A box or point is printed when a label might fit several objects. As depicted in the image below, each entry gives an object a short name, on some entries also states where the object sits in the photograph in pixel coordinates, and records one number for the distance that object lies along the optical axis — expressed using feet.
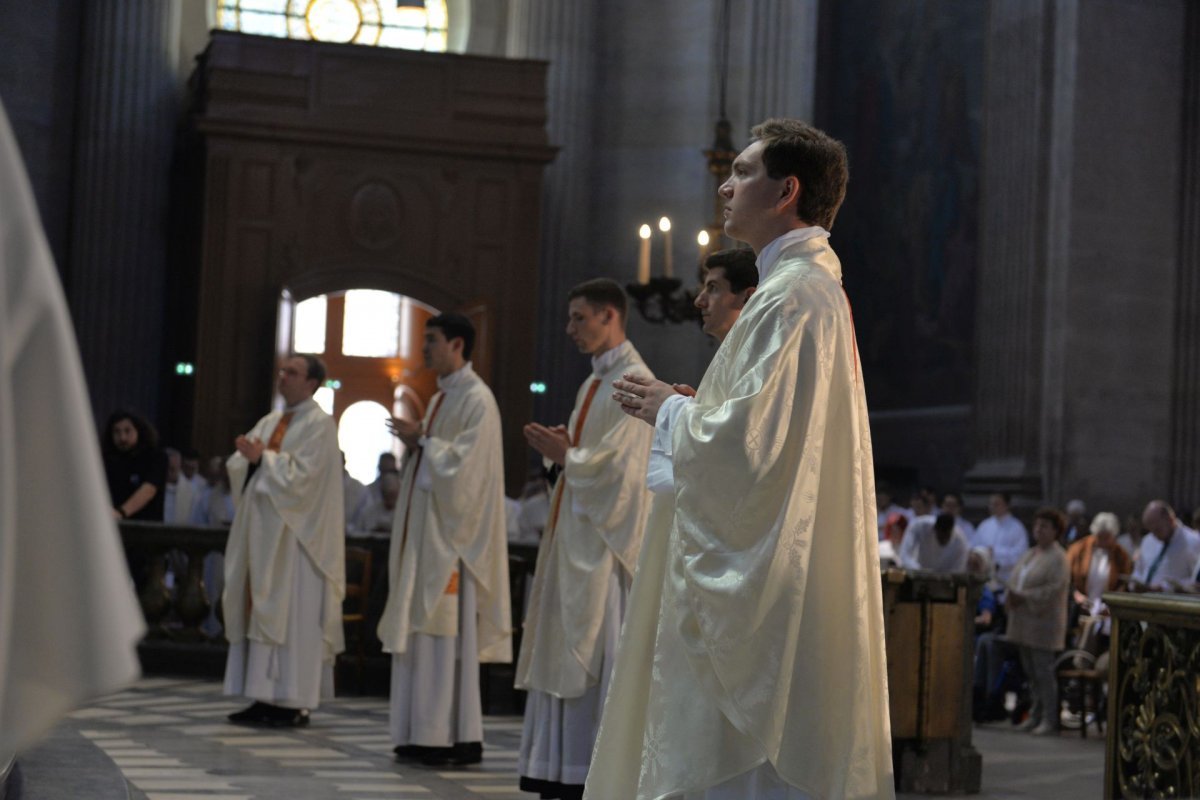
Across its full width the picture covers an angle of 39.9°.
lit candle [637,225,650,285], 35.02
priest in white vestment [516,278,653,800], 20.47
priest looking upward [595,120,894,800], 11.50
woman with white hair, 38.22
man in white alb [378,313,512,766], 24.34
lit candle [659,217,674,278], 35.90
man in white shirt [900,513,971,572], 39.68
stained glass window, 65.87
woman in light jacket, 34.40
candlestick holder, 39.17
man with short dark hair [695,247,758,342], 15.90
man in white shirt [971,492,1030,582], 48.19
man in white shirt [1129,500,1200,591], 36.01
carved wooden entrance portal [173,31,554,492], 54.49
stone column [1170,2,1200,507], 55.36
